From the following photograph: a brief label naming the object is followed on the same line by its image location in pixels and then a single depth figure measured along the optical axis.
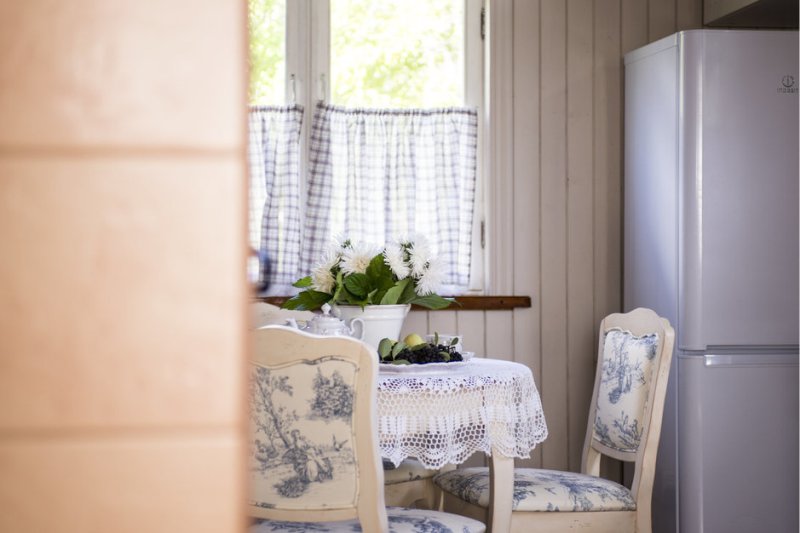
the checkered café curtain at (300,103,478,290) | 3.60
